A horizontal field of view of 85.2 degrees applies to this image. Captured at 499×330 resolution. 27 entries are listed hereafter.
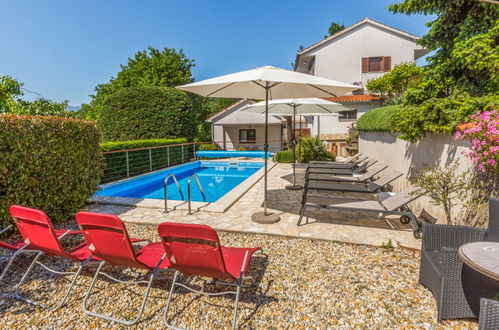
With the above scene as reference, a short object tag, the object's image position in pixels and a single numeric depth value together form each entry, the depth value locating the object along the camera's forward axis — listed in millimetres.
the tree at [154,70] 33531
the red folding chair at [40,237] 3148
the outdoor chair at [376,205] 4816
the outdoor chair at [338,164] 9908
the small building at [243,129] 25750
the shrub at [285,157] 15758
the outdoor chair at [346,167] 9320
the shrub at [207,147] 22594
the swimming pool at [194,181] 10977
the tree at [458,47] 5371
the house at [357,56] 23344
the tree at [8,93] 11789
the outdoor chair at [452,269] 2588
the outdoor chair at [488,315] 1752
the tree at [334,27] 50625
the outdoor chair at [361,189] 6291
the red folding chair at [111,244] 2863
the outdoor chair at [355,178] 7293
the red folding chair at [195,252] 2594
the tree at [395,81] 18844
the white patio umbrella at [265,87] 4820
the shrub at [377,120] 9166
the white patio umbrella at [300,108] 8852
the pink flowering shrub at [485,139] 3709
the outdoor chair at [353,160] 10964
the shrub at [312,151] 15375
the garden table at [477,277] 2354
